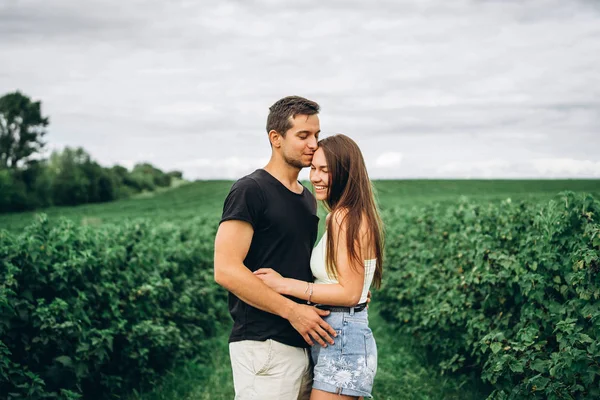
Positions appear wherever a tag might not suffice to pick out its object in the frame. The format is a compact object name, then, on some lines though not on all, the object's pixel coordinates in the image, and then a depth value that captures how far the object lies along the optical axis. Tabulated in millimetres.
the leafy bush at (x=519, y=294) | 4000
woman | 3225
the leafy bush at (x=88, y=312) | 4824
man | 3234
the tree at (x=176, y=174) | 87212
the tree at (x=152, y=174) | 76688
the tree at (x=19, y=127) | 68812
